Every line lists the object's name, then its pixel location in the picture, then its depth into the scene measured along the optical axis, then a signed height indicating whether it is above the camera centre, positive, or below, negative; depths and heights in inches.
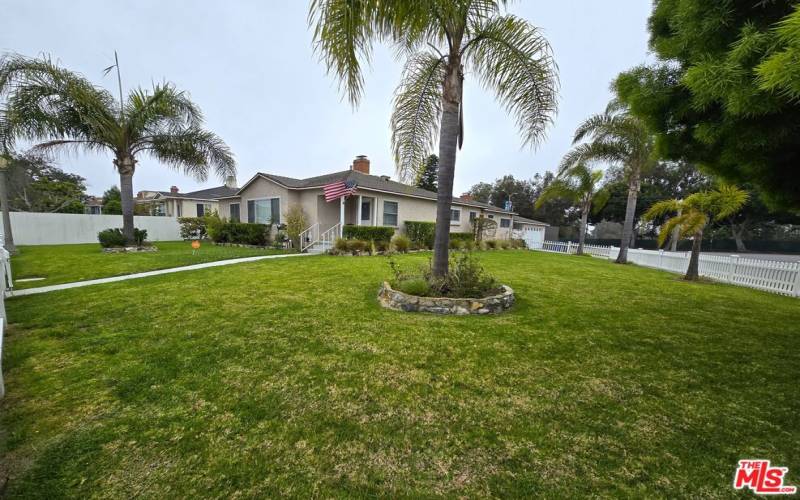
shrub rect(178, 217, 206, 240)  810.5 -31.6
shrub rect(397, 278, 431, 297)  215.2 -47.2
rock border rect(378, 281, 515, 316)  205.3 -56.4
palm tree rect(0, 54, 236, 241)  363.6 +130.2
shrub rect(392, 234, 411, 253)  577.9 -38.8
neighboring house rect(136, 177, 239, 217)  1054.4 +45.2
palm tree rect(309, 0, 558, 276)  143.3 +111.1
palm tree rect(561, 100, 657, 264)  530.0 +168.5
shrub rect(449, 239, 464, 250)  690.5 -43.7
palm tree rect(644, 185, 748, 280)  356.2 +35.0
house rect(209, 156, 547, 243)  611.2 +45.5
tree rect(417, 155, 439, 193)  1378.0 +227.1
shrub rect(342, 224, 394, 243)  553.0 -19.8
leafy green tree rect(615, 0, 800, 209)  86.5 +51.1
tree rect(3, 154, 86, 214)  837.8 +56.2
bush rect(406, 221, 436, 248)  653.9 -17.0
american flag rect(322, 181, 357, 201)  518.9 +56.5
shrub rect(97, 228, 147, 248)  468.1 -41.7
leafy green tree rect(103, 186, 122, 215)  1106.7 +24.7
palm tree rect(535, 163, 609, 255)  684.1 +107.9
